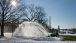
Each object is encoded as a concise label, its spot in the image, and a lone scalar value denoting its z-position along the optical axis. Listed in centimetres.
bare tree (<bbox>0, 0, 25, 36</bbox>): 2194
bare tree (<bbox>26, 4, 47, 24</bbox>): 5116
